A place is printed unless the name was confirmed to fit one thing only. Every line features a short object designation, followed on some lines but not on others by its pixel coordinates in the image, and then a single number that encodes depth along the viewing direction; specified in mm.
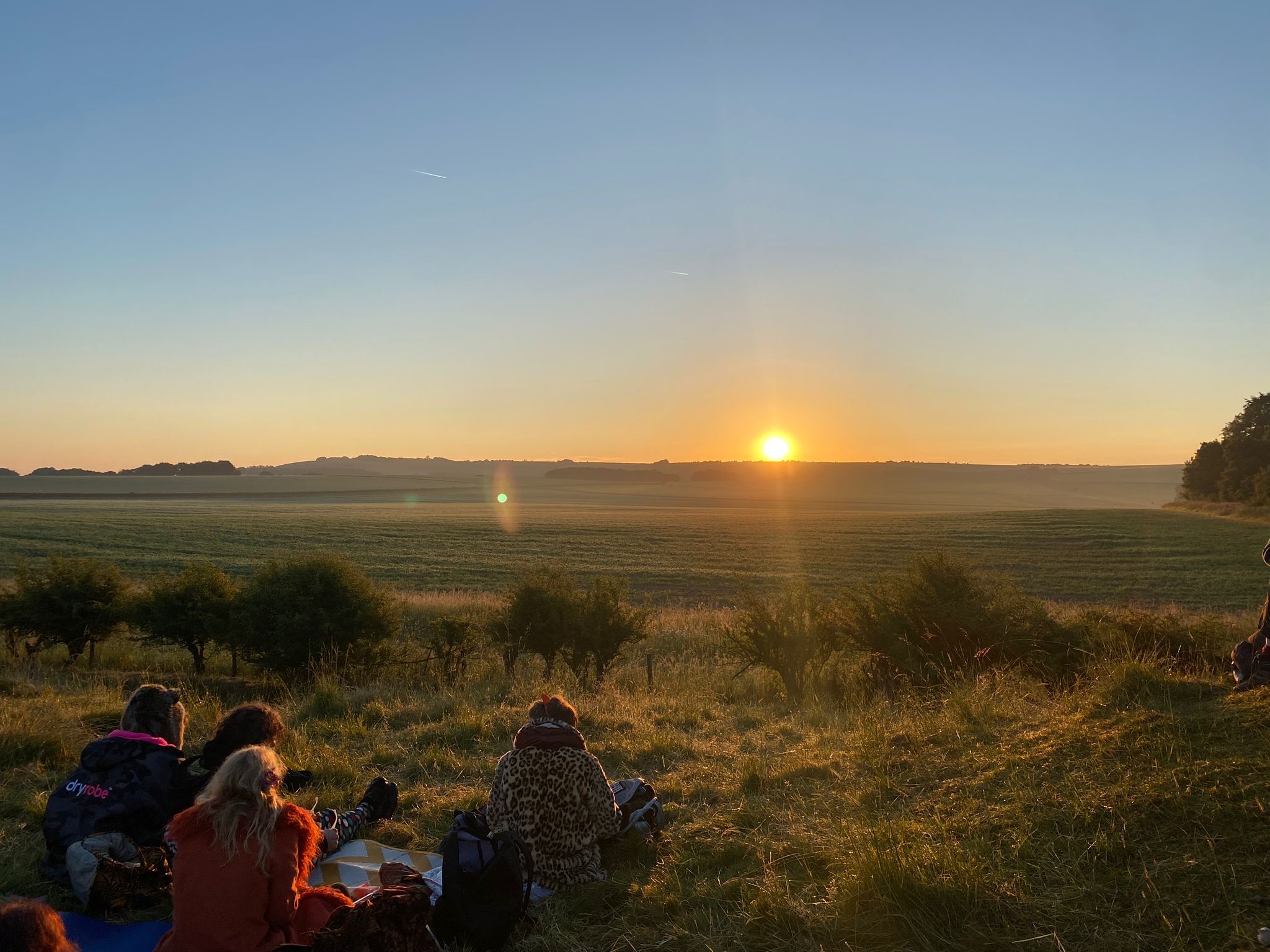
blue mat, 4121
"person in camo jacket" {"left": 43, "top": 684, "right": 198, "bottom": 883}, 4621
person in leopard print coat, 4559
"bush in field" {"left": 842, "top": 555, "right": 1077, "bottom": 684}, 10789
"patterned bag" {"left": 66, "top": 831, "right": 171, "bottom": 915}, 4359
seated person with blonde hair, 3449
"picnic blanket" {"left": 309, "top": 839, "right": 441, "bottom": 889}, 4754
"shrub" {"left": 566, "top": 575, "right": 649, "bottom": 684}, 14711
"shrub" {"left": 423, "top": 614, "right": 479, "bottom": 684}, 14578
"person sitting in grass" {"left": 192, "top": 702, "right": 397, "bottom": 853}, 4676
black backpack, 3992
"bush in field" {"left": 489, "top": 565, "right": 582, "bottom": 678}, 14680
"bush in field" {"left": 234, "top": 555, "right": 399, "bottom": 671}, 14266
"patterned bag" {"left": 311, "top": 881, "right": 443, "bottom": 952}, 3262
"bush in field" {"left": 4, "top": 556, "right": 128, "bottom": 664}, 16031
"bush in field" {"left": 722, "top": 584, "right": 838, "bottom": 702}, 11984
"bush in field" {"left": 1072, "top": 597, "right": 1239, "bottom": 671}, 10031
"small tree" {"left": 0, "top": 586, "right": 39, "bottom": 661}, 15984
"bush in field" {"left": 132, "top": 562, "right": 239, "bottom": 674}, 15688
